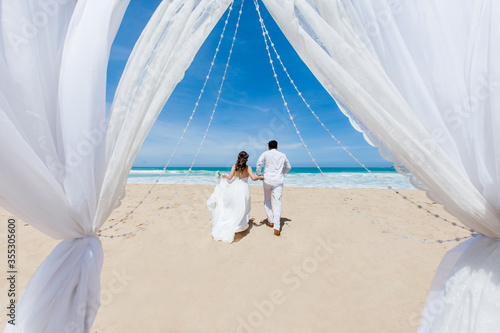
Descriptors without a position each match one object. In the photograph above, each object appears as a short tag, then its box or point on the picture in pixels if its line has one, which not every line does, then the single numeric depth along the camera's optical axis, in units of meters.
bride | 3.98
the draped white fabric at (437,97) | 1.13
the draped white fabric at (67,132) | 1.19
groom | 4.41
